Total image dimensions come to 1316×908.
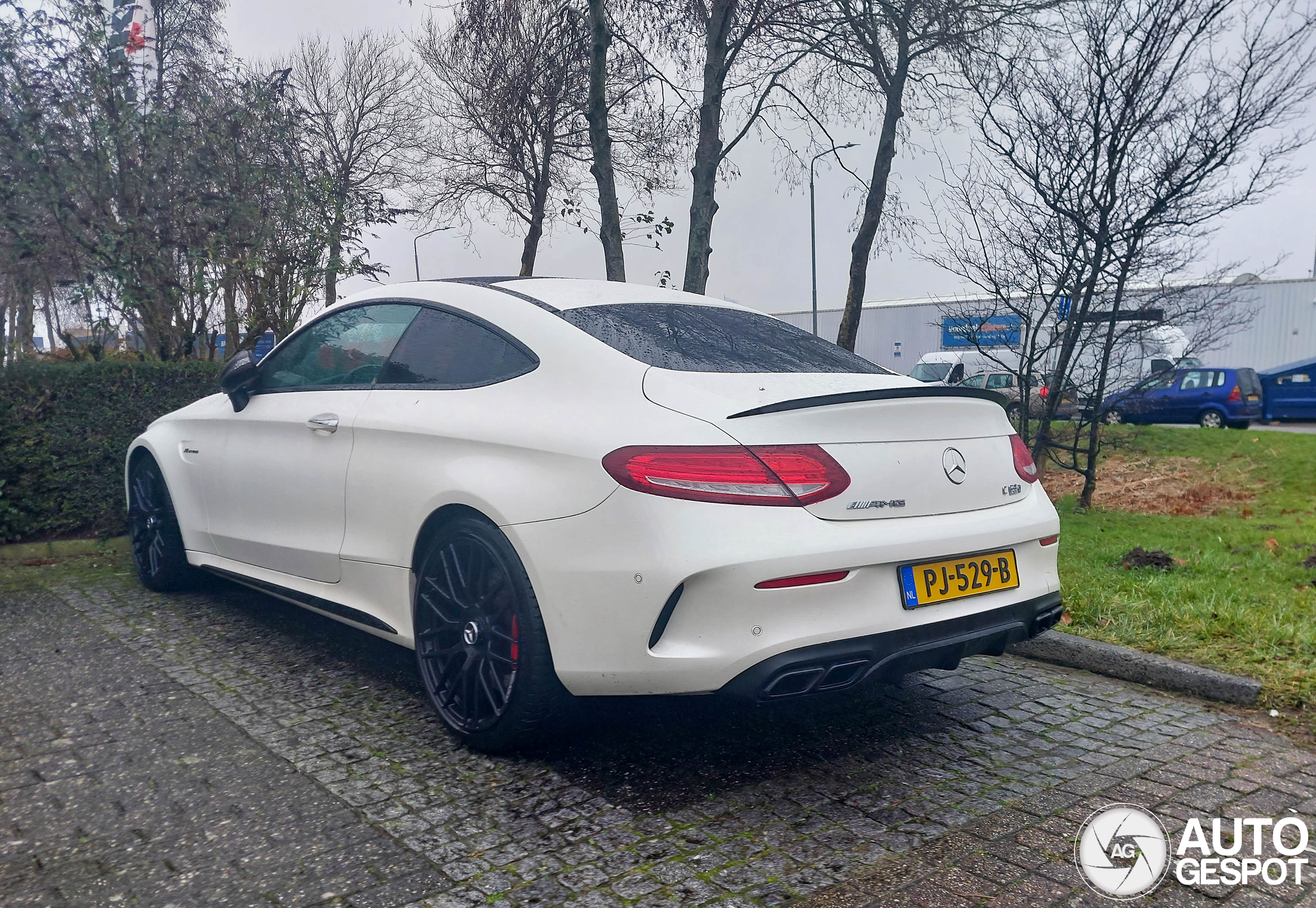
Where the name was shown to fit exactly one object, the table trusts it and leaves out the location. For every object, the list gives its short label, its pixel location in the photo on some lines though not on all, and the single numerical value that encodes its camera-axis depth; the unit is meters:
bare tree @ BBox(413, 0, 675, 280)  11.48
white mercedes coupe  2.85
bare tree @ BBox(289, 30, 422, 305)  28.81
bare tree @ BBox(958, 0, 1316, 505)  8.80
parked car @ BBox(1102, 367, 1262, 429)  21.92
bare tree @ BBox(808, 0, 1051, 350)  11.65
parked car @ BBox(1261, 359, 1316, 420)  23.55
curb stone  4.08
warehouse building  28.23
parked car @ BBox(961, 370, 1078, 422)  10.02
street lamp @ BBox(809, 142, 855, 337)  34.81
